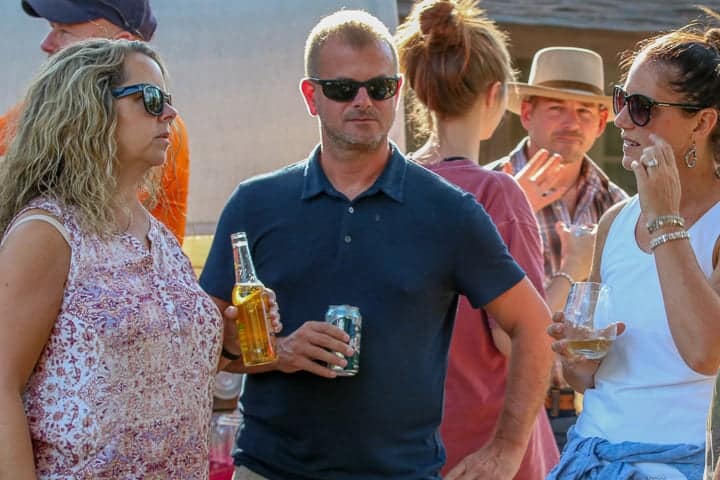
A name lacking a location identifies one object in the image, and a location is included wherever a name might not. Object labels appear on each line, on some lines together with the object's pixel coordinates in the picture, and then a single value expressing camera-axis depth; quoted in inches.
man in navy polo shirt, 255.8
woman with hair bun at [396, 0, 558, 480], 269.6
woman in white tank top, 231.6
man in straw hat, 362.0
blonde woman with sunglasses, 210.7
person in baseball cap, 302.2
